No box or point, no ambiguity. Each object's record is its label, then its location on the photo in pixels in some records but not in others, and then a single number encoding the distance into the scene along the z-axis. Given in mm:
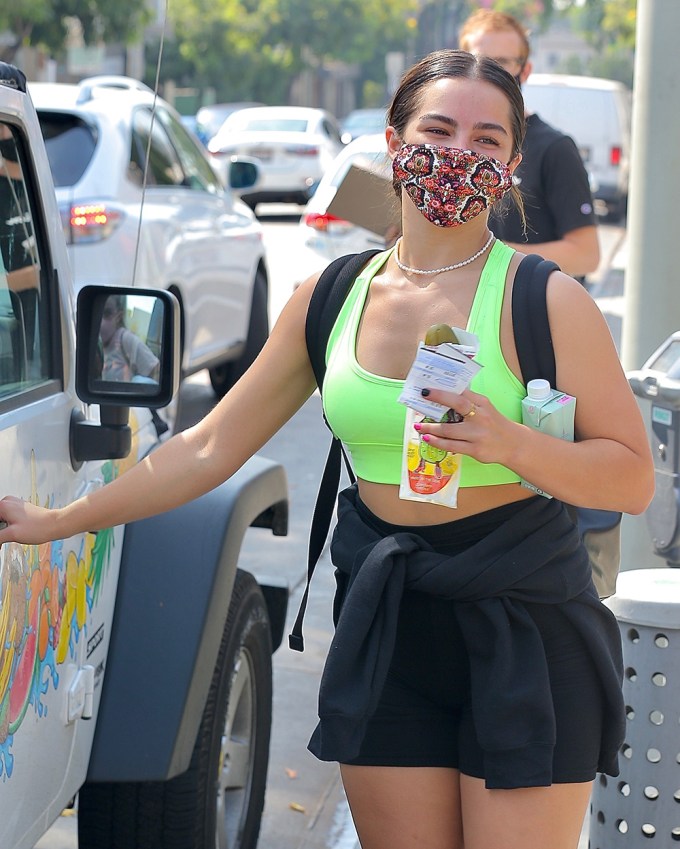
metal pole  9094
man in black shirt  8766
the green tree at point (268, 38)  96937
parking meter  7066
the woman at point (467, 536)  4445
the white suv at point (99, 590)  4918
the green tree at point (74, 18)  42219
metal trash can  5965
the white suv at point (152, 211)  15000
